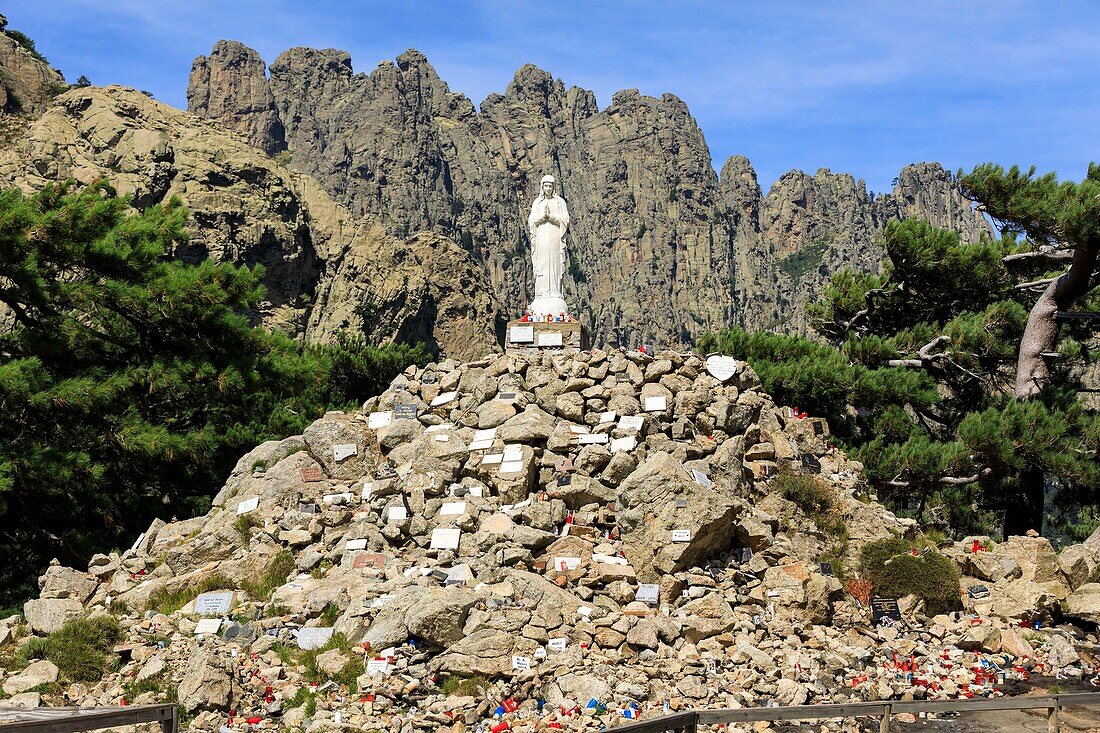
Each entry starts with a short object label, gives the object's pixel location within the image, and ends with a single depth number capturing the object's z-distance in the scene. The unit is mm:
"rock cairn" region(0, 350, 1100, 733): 9930
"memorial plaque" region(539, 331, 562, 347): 17359
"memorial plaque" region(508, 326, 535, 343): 17516
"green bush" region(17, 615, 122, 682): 10508
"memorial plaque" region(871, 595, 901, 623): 12117
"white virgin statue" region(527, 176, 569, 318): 19172
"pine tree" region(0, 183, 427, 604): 15633
